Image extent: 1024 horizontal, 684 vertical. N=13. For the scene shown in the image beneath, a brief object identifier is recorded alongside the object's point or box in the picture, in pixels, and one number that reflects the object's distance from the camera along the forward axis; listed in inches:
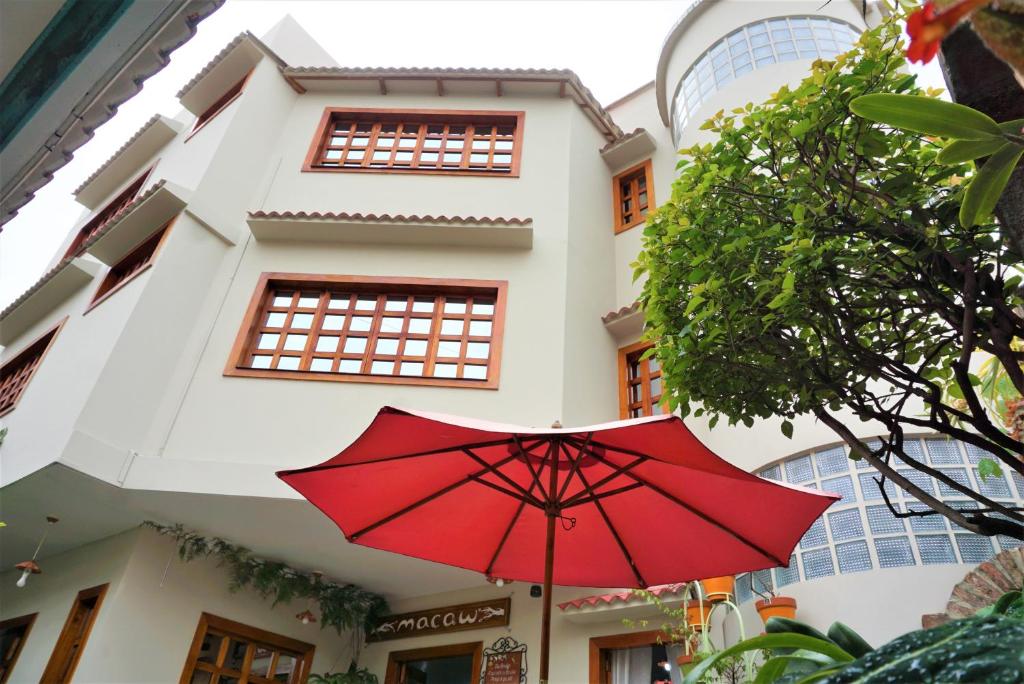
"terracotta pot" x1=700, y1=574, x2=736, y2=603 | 201.3
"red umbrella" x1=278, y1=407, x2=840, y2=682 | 111.0
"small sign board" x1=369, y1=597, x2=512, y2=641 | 260.7
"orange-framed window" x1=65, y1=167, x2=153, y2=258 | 420.8
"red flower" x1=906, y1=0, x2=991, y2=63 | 18.6
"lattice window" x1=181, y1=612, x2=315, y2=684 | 261.7
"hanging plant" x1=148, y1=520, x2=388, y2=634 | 263.0
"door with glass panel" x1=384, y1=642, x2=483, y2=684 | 262.1
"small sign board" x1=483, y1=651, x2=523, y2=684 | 246.5
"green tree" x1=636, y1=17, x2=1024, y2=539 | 111.5
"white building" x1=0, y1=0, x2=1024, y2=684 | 234.1
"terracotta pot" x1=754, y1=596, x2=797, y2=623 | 201.8
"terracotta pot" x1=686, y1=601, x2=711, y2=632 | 204.5
